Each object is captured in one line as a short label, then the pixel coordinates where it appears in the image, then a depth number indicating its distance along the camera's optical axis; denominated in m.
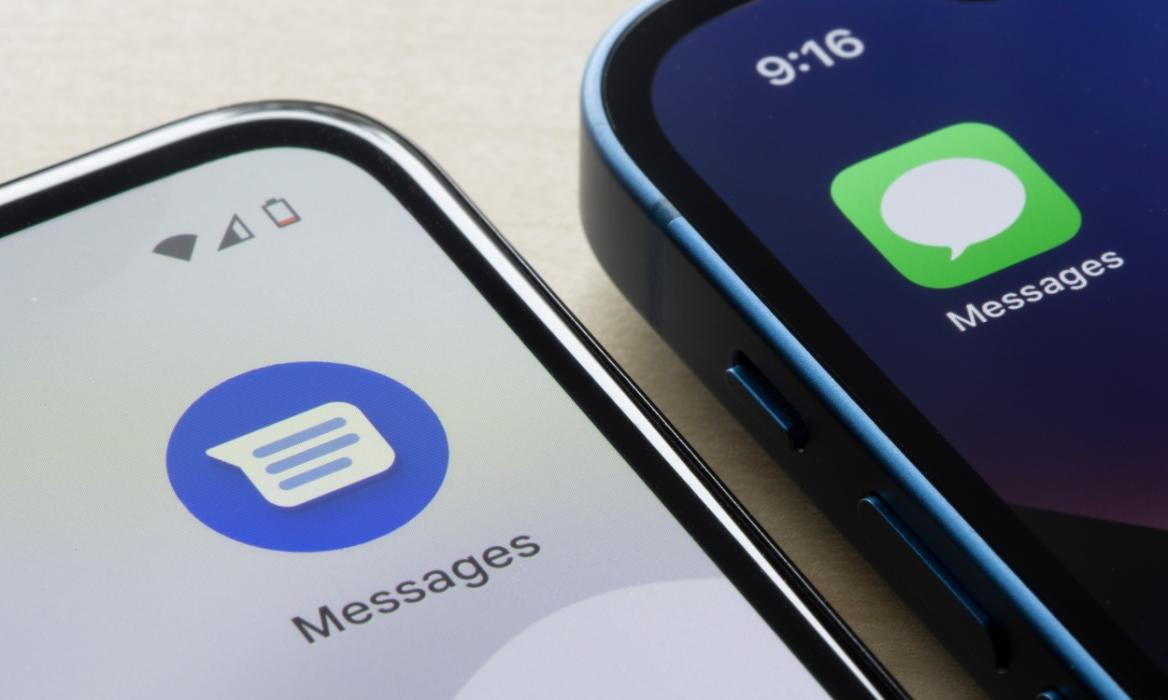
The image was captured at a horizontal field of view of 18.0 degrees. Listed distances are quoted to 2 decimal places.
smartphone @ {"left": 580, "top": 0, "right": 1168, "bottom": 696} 0.17
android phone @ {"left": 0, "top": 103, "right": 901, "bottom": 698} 0.16
